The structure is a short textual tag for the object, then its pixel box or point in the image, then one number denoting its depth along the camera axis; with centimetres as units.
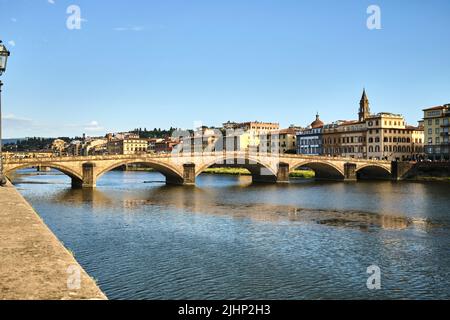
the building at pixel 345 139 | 11756
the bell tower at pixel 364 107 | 14625
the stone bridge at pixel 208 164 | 6482
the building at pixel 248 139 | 16188
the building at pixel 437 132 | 9956
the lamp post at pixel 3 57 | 1909
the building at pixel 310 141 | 13250
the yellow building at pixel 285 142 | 15012
